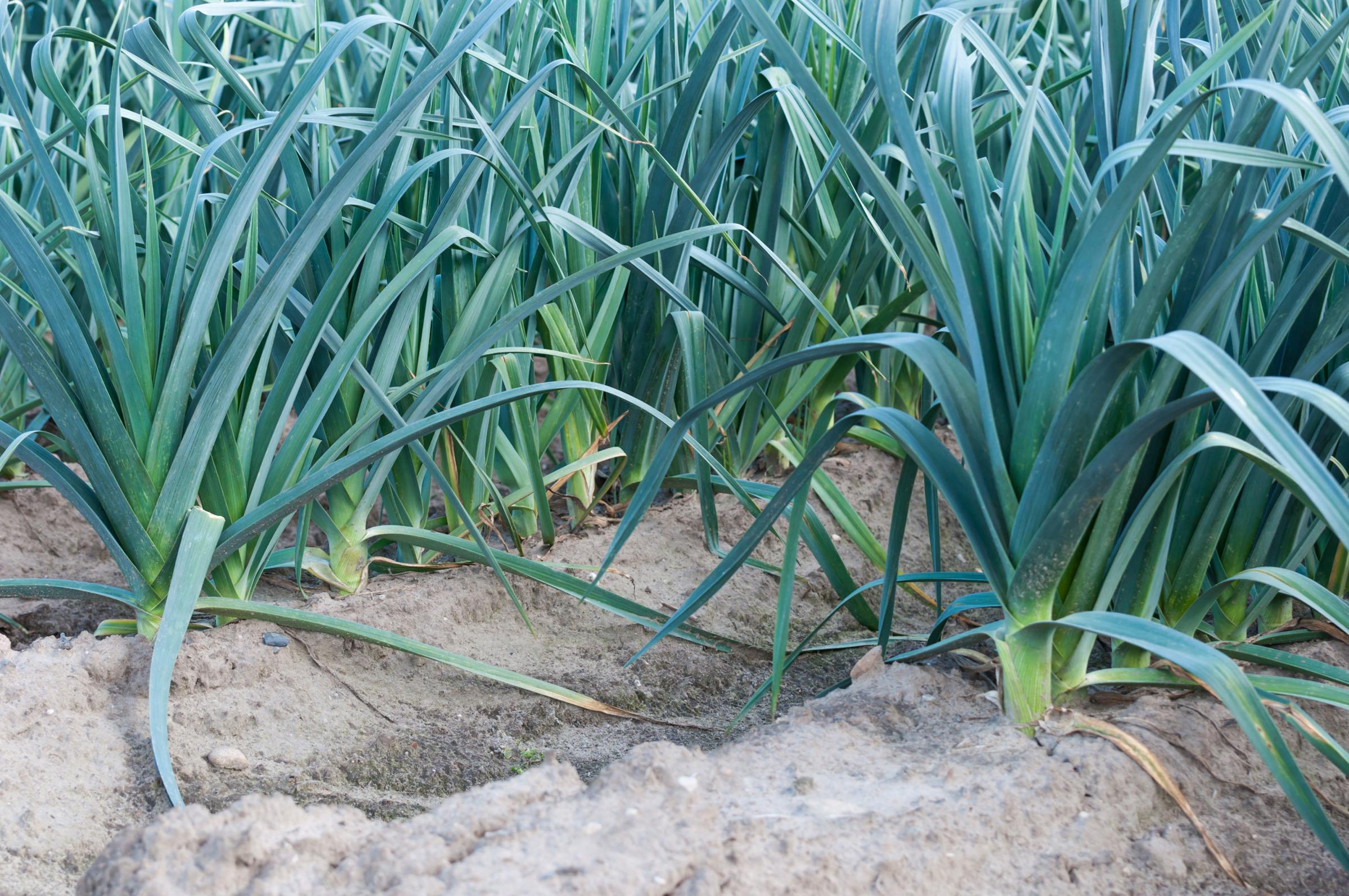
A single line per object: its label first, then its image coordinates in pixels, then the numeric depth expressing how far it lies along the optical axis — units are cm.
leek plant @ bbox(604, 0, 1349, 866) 232
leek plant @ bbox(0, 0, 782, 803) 252
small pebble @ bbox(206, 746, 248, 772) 250
